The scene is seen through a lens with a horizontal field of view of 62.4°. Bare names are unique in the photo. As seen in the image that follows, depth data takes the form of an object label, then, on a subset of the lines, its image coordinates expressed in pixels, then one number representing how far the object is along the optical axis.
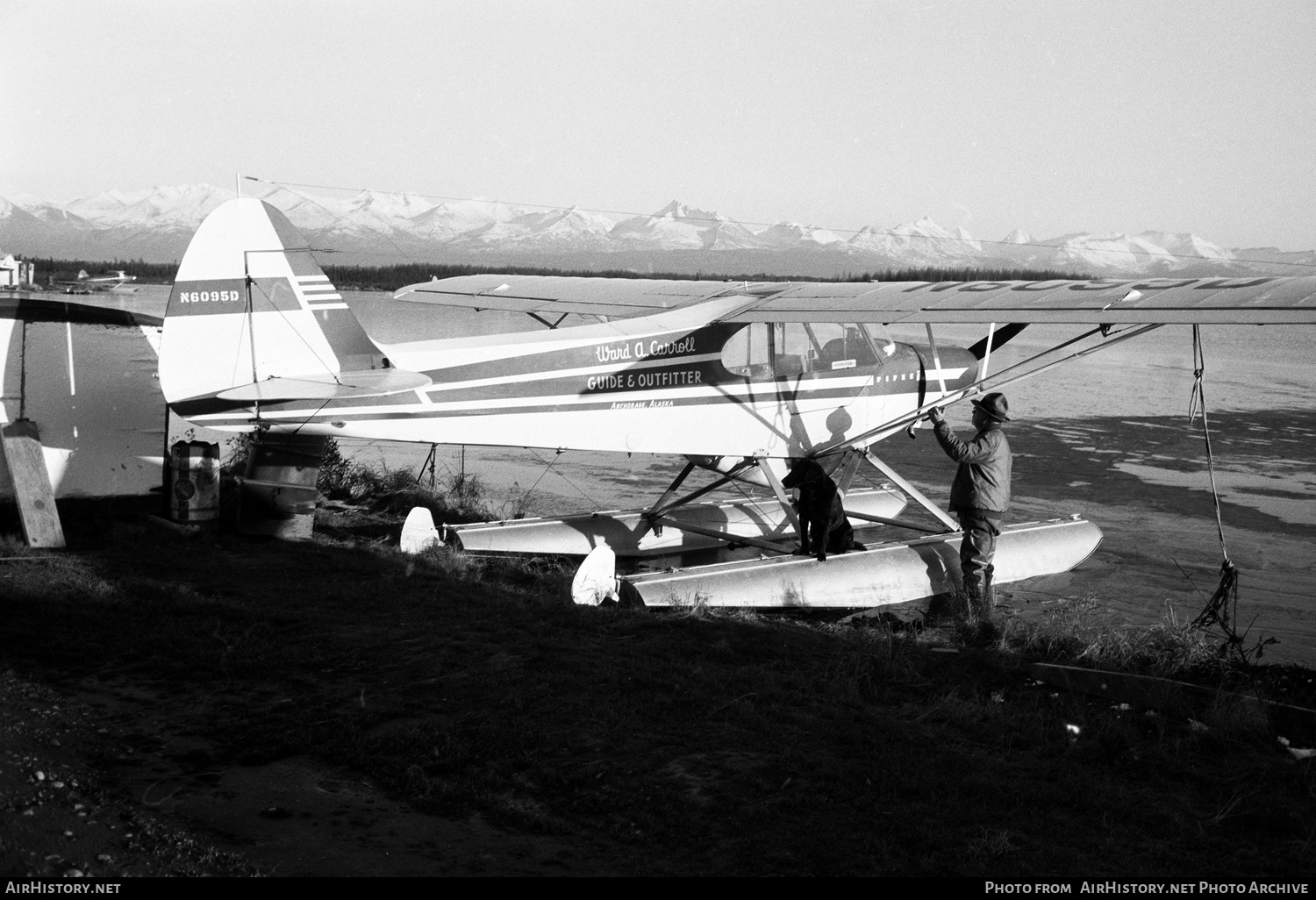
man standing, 7.81
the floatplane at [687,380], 7.66
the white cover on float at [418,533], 8.18
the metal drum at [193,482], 8.46
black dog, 8.25
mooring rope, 6.05
